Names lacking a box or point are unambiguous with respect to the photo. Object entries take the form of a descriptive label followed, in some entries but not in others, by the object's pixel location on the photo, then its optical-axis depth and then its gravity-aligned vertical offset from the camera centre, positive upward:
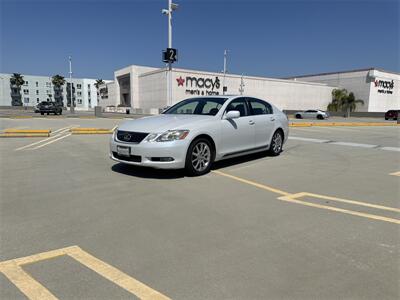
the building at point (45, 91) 96.75 +5.52
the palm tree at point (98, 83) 100.56 +8.02
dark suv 33.56 -0.05
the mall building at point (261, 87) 55.09 +4.55
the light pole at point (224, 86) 50.34 +4.29
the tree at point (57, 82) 95.62 +7.72
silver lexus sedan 5.62 -0.50
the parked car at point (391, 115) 42.53 -0.53
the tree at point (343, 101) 68.81 +2.10
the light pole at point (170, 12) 20.72 +6.43
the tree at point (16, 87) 91.94 +6.00
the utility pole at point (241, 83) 55.13 +4.68
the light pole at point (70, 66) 48.84 +6.51
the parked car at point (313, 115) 42.70 -0.63
